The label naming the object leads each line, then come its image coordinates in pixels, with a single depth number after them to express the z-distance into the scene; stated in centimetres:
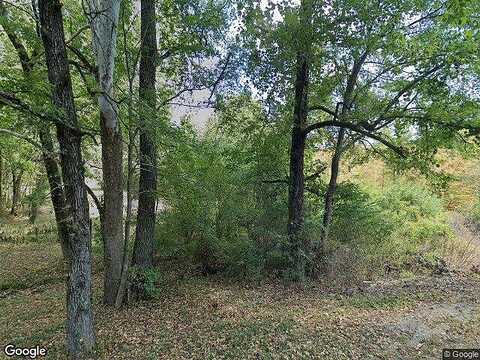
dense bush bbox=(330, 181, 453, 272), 821
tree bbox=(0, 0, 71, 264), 480
